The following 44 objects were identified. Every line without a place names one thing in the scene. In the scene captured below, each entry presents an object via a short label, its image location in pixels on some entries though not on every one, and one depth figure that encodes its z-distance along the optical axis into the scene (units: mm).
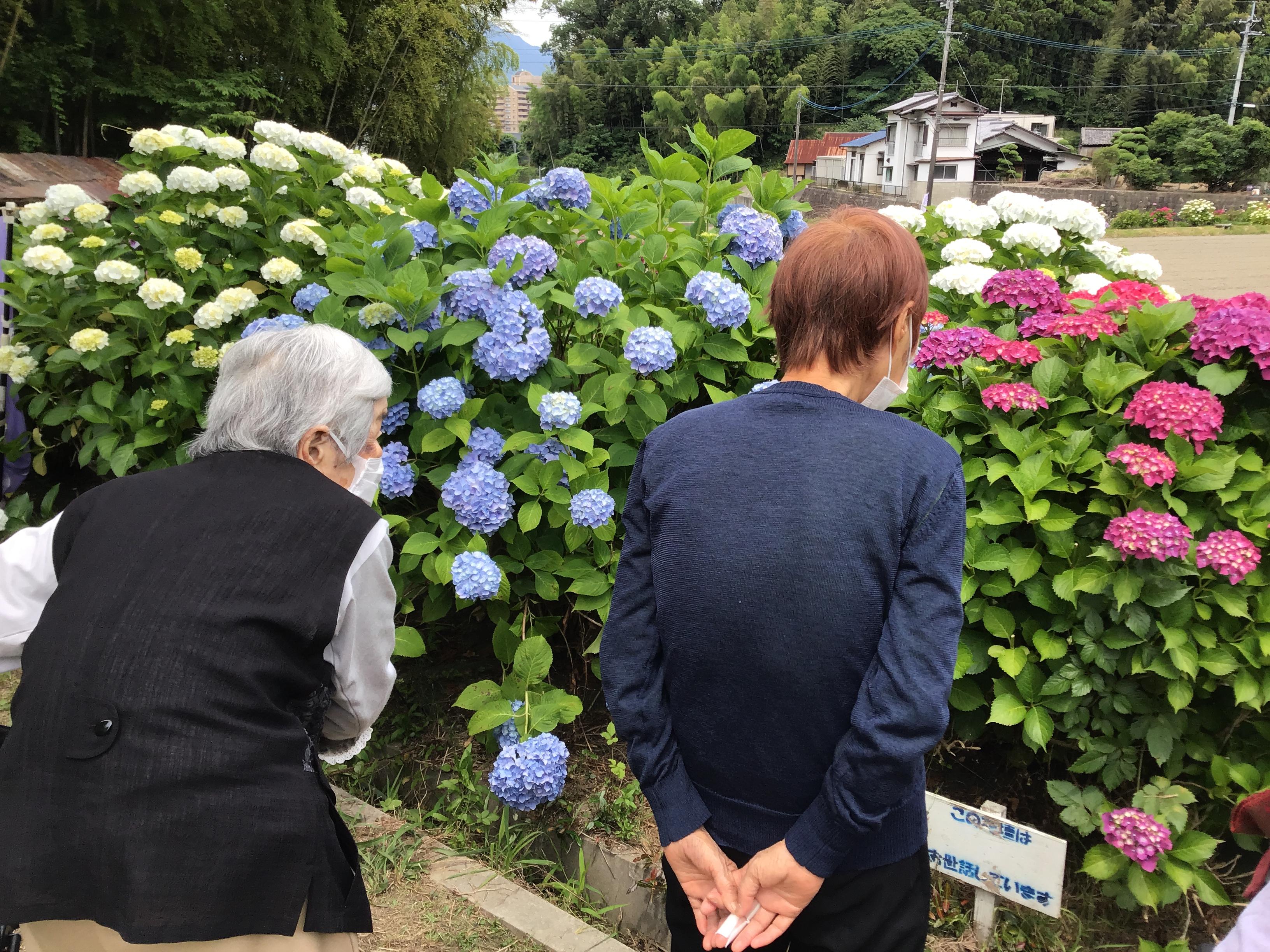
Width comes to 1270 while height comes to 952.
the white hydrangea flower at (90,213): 3381
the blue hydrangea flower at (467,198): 2637
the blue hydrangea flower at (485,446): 2240
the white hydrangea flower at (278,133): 3395
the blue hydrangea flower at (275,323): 2459
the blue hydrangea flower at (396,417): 2396
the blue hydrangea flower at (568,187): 2570
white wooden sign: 1748
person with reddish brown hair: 1055
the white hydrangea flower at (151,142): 3303
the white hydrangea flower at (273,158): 3283
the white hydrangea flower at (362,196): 3188
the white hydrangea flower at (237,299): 2916
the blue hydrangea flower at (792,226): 2602
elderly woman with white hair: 1153
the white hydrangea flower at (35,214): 3500
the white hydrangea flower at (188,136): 3398
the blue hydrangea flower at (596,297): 2211
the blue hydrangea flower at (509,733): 2156
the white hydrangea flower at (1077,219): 2695
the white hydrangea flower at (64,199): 3416
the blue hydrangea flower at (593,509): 2098
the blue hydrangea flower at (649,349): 2100
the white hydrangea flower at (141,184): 3250
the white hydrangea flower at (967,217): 2736
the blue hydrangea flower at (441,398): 2207
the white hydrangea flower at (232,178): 3244
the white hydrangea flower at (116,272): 3031
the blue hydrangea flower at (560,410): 2133
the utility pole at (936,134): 30331
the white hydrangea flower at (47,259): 3176
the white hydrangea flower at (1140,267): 2658
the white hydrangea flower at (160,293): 2916
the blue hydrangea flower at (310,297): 2670
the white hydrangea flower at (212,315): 2895
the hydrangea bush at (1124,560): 1757
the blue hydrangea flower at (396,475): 2287
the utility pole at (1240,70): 49688
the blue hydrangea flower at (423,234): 2621
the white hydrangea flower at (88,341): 2990
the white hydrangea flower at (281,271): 2898
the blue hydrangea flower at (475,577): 2066
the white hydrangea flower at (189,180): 3160
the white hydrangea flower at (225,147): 3324
